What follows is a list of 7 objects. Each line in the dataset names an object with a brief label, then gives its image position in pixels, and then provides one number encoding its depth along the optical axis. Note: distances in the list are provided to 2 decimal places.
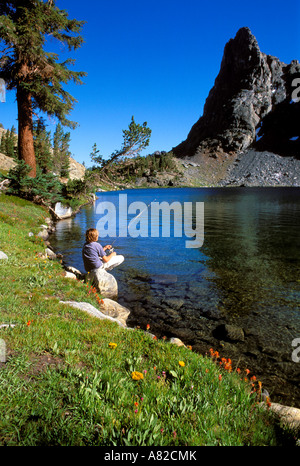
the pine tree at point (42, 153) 40.16
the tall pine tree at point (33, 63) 20.42
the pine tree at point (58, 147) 102.07
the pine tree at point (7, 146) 102.74
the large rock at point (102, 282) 10.03
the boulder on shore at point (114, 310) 8.26
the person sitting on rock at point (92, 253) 10.13
